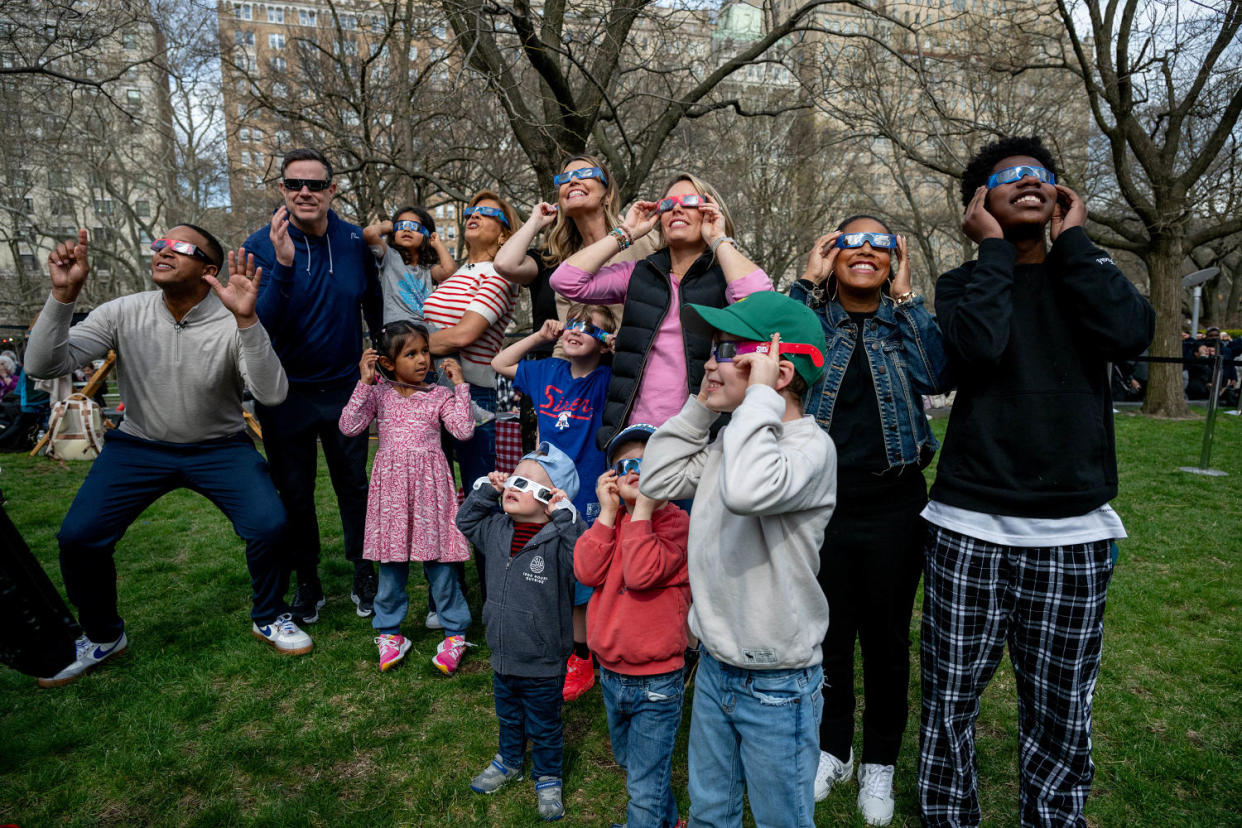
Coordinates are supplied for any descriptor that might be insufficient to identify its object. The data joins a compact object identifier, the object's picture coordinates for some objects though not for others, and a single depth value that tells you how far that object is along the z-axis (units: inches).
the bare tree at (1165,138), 476.1
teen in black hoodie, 88.3
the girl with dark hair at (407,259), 178.4
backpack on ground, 398.9
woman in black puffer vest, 118.6
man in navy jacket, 161.8
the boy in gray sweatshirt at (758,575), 80.4
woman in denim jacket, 101.1
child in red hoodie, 94.0
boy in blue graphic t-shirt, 135.3
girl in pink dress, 151.8
